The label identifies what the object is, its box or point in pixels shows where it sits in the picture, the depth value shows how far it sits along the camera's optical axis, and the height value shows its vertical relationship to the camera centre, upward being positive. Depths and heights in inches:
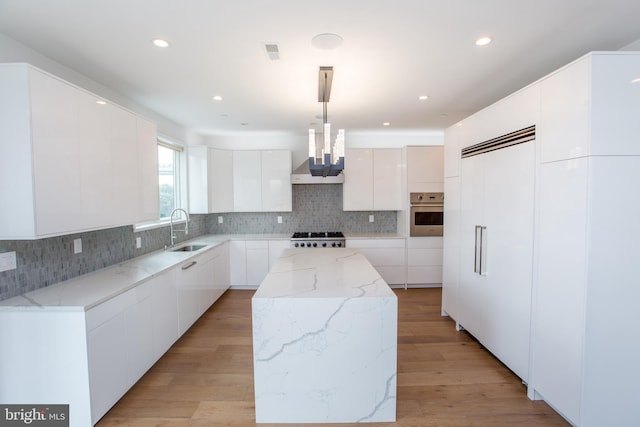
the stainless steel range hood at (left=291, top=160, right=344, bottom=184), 183.2 +14.4
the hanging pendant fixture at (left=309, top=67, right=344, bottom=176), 98.0 +18.3
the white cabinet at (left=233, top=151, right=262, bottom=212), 190.9 +13.2
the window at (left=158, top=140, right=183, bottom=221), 160.9 +14.0
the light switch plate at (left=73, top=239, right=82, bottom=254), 92.9 -14.0
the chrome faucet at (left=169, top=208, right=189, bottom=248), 148.8 -16.1
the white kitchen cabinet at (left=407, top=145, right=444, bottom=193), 182.7 +19.9
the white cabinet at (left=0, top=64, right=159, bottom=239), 65.4 +11.2
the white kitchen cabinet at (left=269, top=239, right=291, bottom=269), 183.0 -28.2
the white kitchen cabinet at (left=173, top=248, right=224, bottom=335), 120.1 -38.9
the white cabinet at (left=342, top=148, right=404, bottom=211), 189.8 +14.2
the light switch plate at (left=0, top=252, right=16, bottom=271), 71.7 -14.5
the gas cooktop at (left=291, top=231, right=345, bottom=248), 179.9 -24.2
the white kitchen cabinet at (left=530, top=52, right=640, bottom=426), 65.1 -8.1
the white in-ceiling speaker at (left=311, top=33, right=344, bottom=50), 77.9 +43.4
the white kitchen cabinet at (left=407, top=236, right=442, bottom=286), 184.9 -36.3
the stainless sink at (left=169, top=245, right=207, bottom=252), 159.2 -25.2
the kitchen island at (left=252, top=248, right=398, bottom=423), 72.4 -38.2
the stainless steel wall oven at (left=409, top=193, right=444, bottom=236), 183.8 -7.5
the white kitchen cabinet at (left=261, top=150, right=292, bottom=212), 190.9 +13.8
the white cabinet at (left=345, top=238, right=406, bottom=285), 185.0 -32.5
